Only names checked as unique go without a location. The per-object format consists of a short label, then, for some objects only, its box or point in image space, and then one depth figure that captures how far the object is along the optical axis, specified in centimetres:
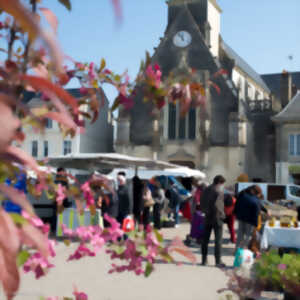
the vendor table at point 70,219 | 1267
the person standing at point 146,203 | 1374
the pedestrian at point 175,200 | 1722
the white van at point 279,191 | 2378
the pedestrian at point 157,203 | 1585
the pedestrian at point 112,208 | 1149
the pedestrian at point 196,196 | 1343
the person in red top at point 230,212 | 1289
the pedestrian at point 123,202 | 1210
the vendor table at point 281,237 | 977
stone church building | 3403
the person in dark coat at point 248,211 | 995
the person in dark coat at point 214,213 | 952
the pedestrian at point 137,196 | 1319
